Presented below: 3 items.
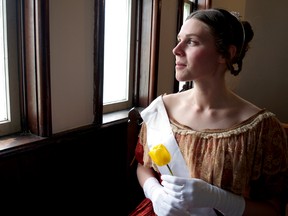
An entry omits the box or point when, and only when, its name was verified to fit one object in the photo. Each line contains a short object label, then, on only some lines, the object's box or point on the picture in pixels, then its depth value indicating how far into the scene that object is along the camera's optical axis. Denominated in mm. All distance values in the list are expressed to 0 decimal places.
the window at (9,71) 1018
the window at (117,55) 1557
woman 927
